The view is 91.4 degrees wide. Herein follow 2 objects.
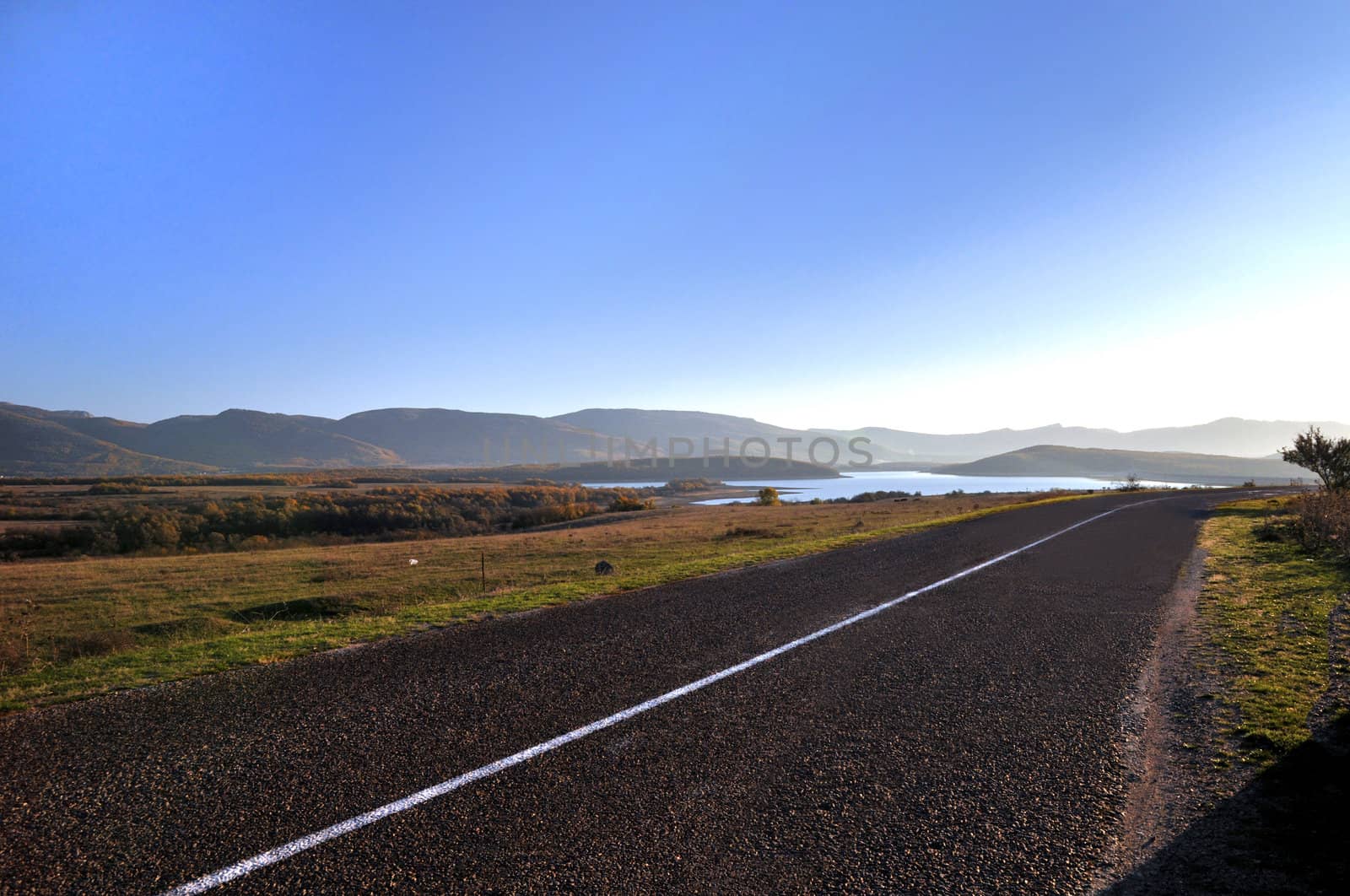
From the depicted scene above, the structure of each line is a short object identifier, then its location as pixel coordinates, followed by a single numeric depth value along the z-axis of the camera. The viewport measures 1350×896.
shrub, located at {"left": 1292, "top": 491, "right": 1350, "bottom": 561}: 14.72
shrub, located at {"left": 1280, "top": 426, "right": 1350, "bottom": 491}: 26.39
